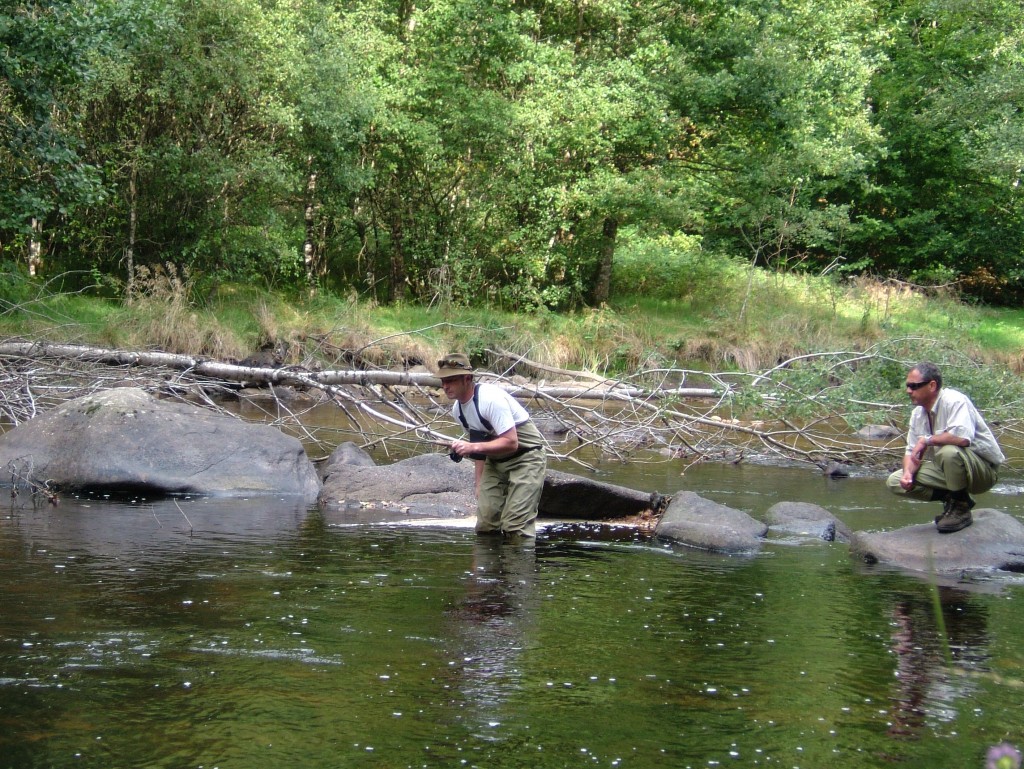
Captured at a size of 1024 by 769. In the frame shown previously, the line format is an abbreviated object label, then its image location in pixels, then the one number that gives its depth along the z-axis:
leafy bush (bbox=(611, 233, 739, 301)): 24.84
